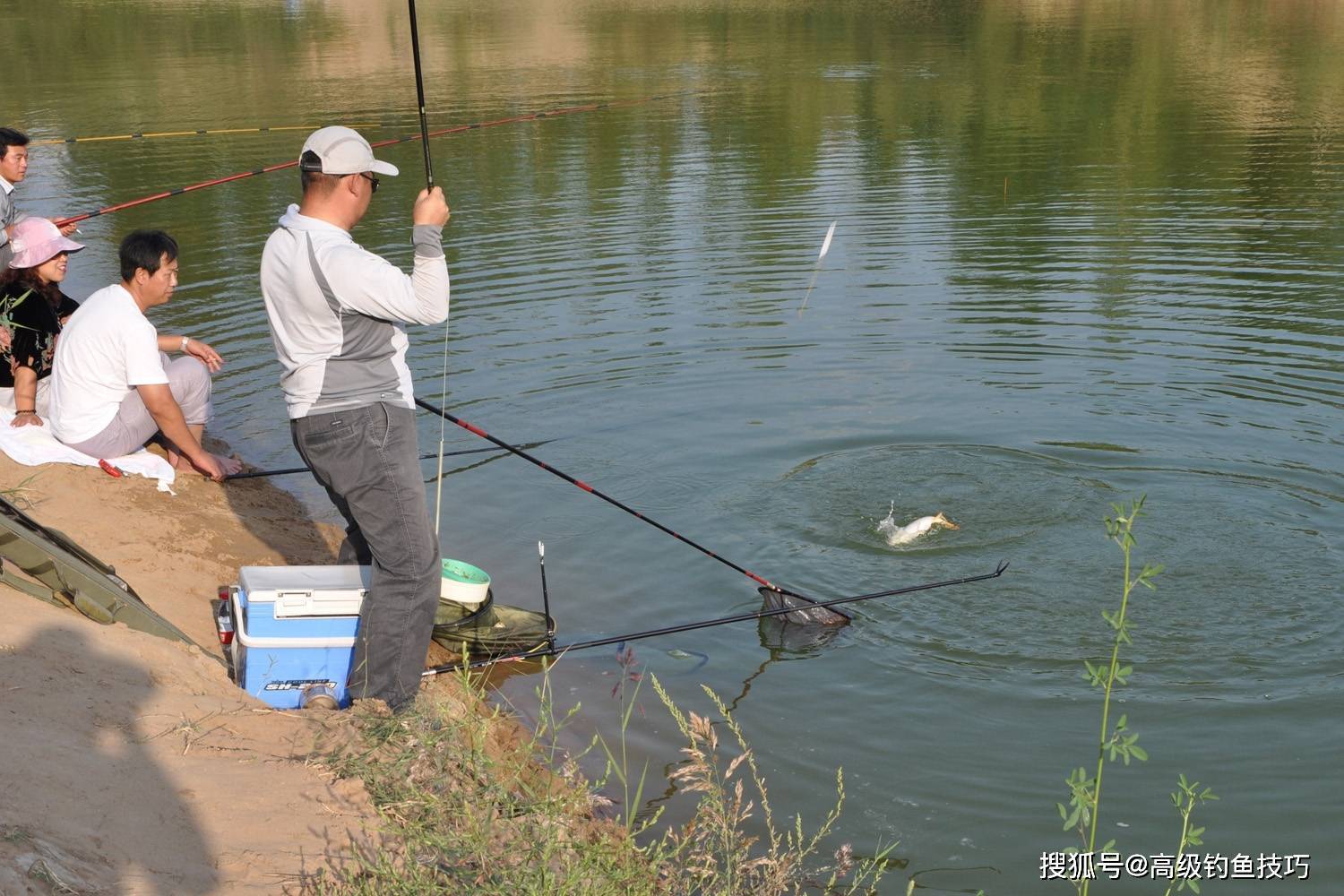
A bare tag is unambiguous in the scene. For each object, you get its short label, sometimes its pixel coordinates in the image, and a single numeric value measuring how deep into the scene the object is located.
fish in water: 7.08
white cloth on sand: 6.76
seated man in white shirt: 6.56
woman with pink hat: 7.12
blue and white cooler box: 5.04
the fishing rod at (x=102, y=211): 8.34
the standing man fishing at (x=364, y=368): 4.52
